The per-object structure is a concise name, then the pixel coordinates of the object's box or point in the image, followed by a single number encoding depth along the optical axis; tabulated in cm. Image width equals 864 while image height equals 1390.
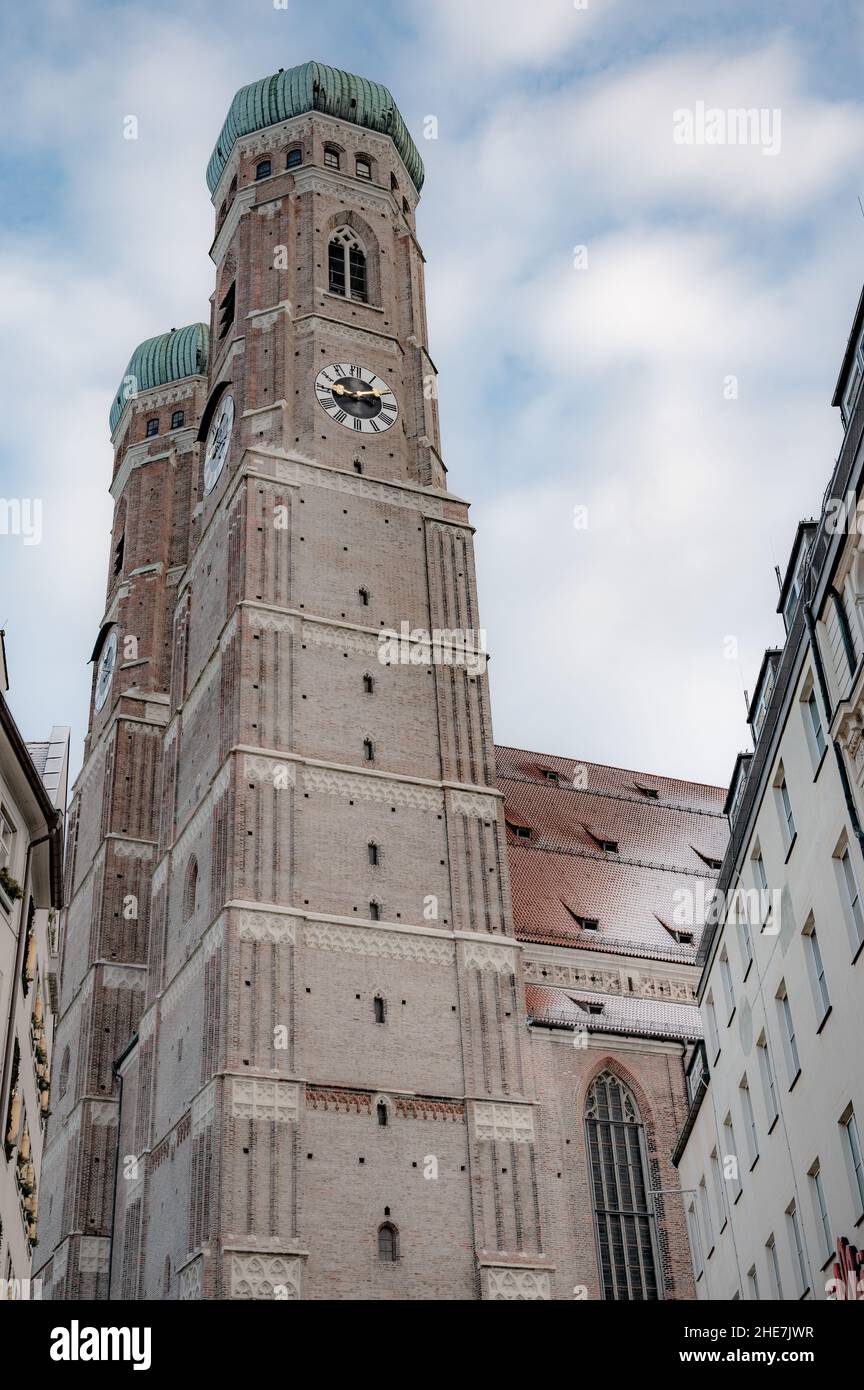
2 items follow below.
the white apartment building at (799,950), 1962
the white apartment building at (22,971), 2491
